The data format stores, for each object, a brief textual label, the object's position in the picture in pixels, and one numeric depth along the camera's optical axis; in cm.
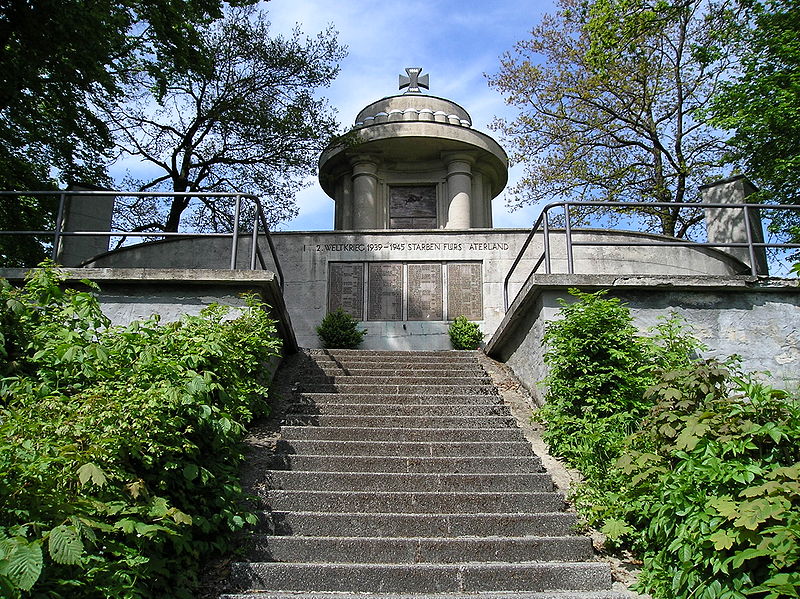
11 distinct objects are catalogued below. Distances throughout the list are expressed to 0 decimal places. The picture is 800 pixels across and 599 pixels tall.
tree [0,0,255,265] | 1006
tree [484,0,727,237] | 1736
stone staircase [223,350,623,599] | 439
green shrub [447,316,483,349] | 1088
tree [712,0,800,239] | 1324
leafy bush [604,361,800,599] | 348
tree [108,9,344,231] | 1645
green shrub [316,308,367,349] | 1096
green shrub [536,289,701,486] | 591
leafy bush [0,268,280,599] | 311
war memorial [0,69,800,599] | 466
